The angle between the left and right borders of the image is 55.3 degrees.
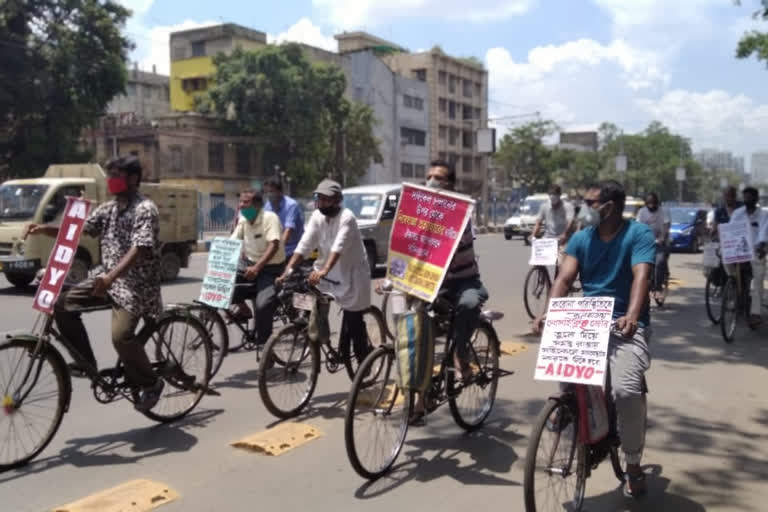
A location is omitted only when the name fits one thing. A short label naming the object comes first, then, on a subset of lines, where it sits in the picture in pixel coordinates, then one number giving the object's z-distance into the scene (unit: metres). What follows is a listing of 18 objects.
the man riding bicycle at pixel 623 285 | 3.69
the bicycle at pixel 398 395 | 4.15
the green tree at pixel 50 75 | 26.20
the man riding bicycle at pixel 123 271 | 4.58
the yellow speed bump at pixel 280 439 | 4.73
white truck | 11.94
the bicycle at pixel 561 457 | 3.32
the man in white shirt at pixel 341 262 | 5.41
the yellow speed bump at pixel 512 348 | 7.86
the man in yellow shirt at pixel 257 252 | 6.39
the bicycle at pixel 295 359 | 5.15
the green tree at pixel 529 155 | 60.94
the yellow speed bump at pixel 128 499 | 3.77
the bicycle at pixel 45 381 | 4.31
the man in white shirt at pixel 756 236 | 8.46
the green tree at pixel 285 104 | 39.75
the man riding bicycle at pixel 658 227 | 10.65
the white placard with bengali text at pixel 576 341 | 3.39
